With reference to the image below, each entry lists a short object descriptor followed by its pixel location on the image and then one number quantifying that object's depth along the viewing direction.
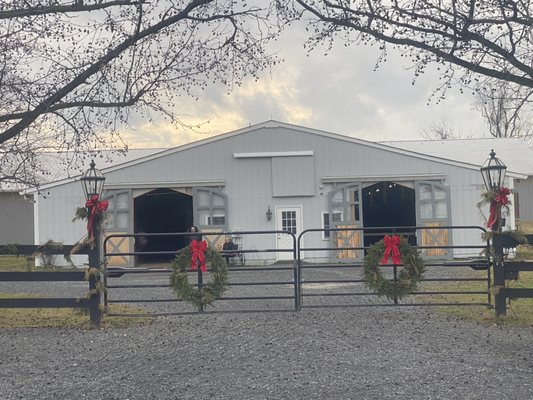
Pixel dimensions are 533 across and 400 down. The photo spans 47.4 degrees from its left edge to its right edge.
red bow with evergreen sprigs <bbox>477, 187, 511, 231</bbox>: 8.98
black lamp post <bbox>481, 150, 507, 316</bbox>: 8.88
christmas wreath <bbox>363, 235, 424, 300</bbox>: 9.48
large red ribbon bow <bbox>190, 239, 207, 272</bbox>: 9.43
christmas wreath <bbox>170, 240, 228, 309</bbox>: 9.46
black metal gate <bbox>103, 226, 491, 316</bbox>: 9.65
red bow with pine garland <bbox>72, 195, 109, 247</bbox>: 9.06
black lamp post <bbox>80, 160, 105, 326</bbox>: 8.96
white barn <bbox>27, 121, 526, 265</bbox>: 21.34
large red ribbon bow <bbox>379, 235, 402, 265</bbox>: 9.45
